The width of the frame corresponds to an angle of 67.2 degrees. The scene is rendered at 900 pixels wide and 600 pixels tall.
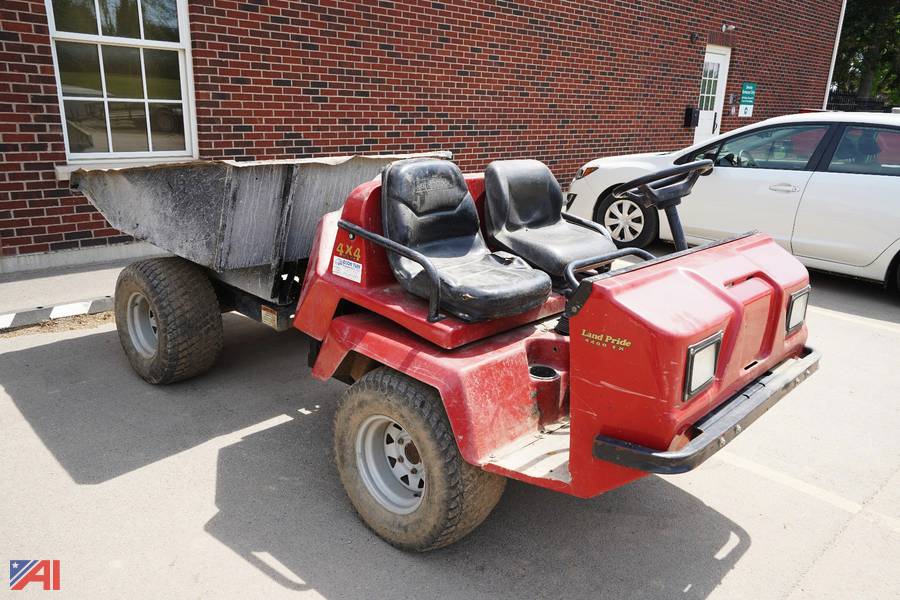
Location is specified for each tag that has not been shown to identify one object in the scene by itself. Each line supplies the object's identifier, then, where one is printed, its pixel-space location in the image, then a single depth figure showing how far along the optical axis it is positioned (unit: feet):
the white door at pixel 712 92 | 43.16
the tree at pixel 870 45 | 72.69
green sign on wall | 45.60
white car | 19.66
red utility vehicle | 7.36
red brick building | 18.37
